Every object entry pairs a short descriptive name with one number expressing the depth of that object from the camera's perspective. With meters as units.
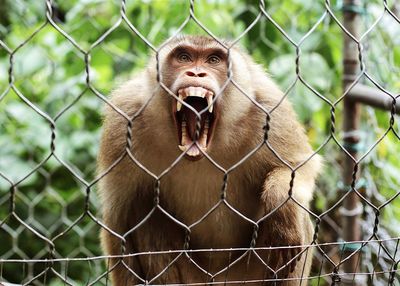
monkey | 2.21
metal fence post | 2.97
